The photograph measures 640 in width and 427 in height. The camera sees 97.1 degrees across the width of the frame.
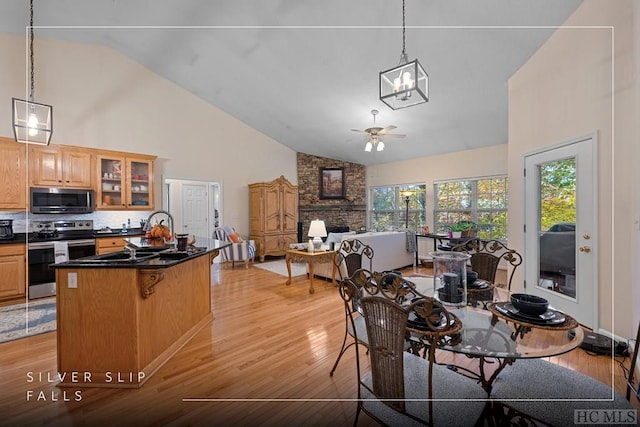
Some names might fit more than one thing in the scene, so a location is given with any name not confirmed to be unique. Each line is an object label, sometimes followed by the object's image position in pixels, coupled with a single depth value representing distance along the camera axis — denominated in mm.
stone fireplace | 8281
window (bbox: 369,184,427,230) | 7613
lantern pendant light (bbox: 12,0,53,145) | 2822
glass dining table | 1262
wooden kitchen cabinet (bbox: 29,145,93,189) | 4273
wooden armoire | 7023
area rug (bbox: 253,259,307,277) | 5598
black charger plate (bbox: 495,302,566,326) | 1428
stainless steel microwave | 4293
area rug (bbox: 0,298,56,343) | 2971
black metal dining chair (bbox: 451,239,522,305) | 2604
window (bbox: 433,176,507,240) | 6273
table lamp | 4410
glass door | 2871
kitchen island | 2105
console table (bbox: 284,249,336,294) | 4430
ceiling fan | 4897
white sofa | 5039
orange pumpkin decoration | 2894
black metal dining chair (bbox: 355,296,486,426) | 1182
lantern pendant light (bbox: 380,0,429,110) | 2236
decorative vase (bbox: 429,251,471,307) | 1753
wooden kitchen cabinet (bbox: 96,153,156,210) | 4938
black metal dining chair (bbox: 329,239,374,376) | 1550
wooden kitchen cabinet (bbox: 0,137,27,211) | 4023
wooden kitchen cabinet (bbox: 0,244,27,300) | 3834
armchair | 6105
